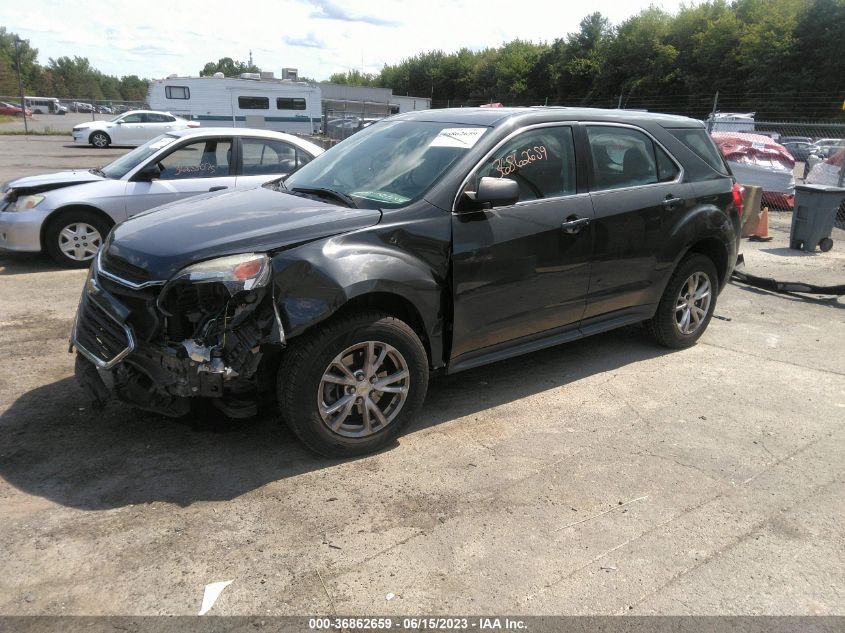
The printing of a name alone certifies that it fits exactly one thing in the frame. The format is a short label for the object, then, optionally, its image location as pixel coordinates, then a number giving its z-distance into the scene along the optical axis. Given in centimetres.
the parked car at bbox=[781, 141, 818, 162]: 2203
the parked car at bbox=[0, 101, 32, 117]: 5604
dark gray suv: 322
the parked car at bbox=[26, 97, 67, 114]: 5938
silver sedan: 732
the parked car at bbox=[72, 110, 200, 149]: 2725
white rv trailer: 3053
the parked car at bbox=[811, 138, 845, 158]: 1705
